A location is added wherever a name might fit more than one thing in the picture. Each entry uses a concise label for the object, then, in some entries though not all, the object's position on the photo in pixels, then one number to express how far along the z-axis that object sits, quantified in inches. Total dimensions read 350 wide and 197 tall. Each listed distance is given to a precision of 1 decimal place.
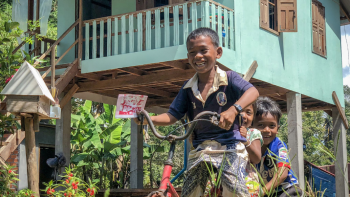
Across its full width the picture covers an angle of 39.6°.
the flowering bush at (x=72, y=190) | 249.6
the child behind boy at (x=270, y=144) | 137.9
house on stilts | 361.7
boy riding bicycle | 109.3
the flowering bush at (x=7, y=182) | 247.2
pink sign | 106.8
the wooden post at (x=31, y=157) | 230.8
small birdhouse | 220.5
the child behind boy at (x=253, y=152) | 124.6
